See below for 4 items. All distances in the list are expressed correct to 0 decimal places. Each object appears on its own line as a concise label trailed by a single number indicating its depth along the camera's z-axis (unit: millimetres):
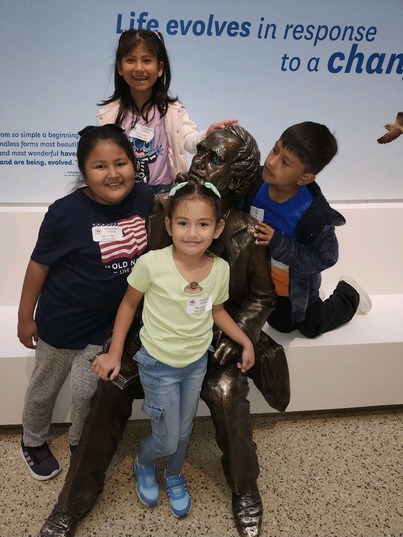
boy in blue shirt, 1879
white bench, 2328
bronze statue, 1844
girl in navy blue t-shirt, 1750
